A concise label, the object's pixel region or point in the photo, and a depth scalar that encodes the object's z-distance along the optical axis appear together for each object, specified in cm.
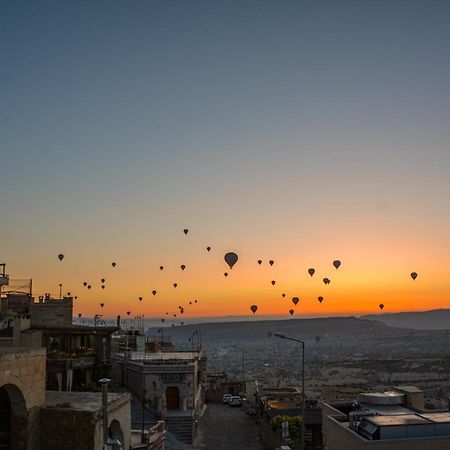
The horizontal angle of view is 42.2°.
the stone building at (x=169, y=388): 4803
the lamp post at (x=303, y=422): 2677
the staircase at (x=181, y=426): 4691
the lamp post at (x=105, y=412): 2383
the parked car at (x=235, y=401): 7125
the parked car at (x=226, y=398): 7313
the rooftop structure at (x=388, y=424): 2158
